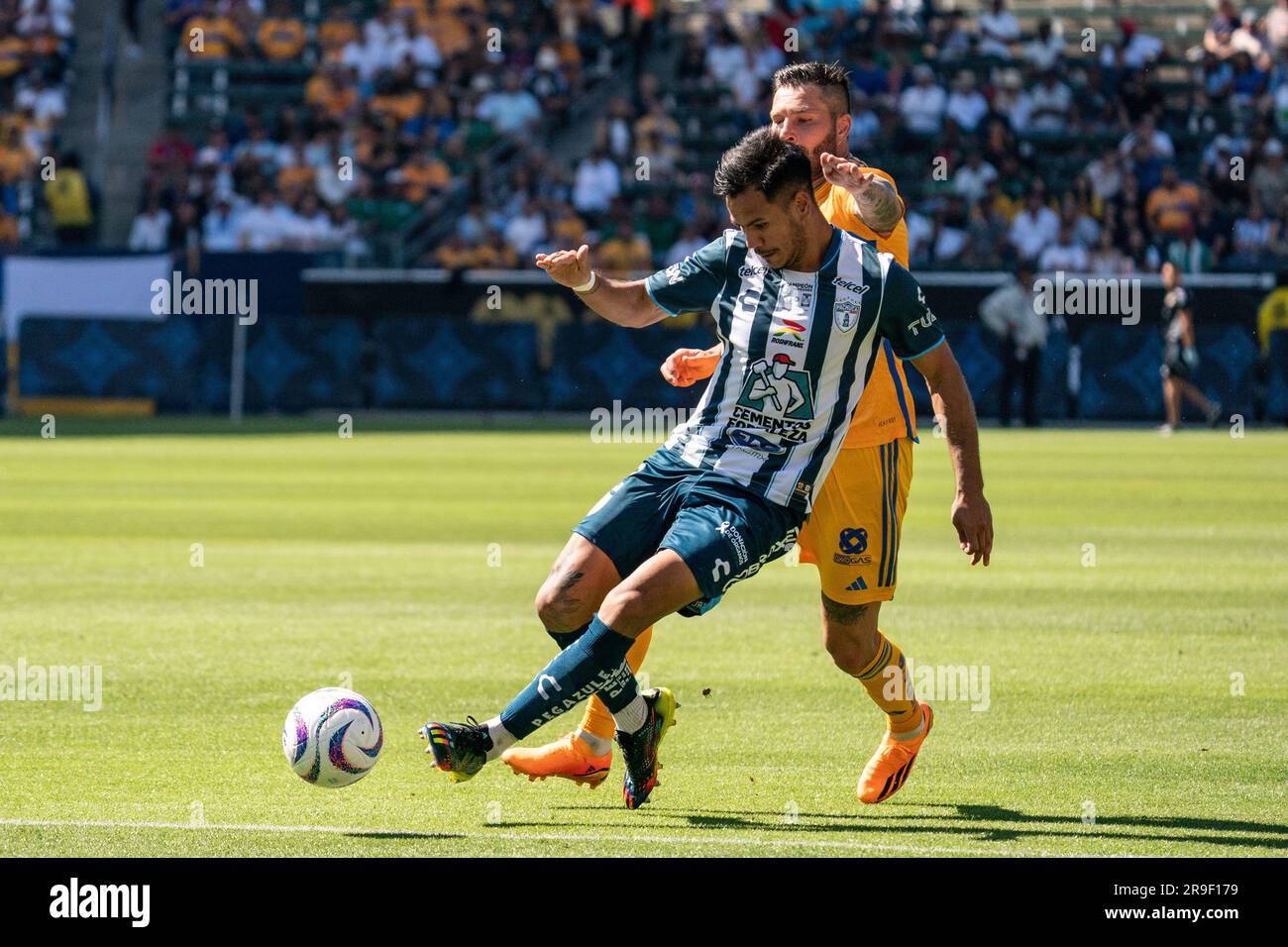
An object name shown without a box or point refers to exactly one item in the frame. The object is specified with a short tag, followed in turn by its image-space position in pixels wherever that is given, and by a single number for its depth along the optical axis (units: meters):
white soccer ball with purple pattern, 7.17
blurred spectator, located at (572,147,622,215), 35.03
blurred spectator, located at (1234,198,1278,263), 32.81
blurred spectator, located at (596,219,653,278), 32.50
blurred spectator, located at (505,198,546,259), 34.12
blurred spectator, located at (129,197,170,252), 34.59
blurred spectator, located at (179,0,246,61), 39.41
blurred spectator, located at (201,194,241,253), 34.34
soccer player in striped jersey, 7.13
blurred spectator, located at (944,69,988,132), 35.41
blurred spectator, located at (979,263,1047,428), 30.45
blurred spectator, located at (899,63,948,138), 35.22
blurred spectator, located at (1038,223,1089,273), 32.03
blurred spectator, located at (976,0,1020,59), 37.38
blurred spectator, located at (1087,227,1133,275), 31.92
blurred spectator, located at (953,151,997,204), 34.00
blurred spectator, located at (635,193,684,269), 33.75
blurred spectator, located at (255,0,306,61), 39.31
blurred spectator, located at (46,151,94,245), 35.56
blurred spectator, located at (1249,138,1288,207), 33.28
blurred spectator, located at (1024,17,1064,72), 36.81
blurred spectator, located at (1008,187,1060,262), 32.75
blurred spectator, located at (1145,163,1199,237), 32.84
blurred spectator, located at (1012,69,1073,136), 36.00
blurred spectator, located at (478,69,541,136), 37.25
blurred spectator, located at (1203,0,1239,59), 36.94
